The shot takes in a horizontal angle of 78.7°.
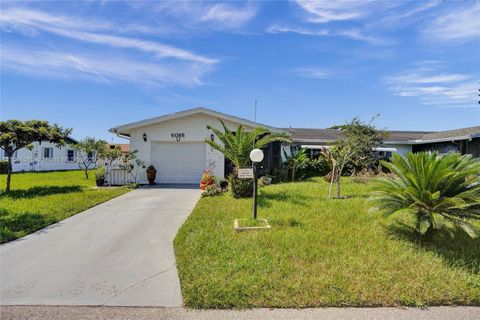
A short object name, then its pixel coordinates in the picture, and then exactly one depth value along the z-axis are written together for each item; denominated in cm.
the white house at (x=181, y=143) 1447
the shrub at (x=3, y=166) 2442
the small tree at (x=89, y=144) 1874
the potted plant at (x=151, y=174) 1445
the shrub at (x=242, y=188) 975
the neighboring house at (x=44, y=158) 2606
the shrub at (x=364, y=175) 1397
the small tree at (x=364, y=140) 1656
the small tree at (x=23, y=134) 1141
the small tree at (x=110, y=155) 1422
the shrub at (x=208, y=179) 1117
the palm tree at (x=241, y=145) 974
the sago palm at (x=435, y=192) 475
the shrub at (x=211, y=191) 1069
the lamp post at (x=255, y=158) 650
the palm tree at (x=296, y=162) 1598
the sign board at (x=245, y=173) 681
